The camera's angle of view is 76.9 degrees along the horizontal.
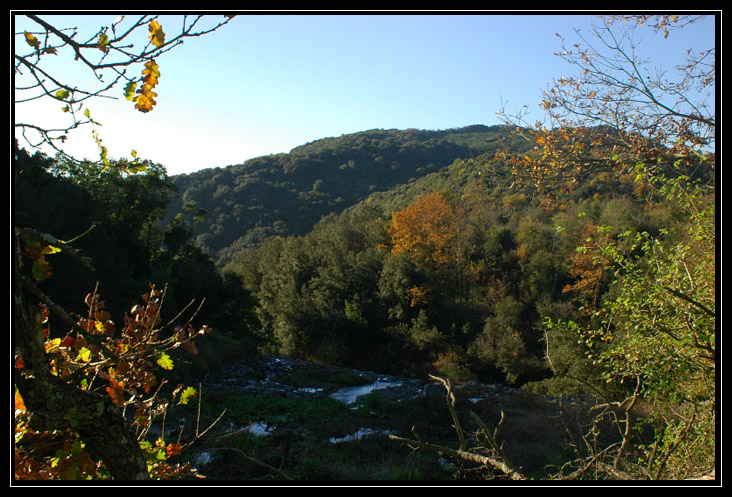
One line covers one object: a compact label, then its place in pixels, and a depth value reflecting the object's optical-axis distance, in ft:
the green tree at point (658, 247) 12.39
